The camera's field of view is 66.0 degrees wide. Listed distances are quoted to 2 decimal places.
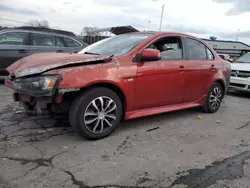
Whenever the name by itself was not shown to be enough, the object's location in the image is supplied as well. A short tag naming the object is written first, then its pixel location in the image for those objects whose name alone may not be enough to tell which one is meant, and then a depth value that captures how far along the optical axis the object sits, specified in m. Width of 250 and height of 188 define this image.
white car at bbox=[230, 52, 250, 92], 5.85
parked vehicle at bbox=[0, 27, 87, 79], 5.35
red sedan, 2.49
